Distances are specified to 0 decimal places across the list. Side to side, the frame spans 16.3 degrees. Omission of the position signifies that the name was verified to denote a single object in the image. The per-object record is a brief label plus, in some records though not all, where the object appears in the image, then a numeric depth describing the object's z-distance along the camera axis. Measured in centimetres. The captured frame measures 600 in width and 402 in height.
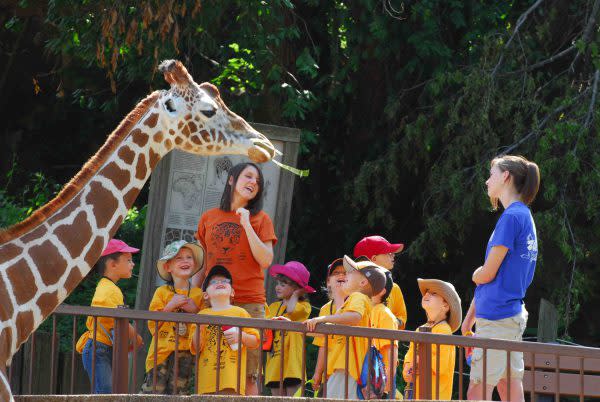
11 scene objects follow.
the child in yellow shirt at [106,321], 1461
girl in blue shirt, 1278
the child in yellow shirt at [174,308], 1427
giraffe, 1140
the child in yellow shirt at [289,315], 1532
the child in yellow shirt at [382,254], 1580
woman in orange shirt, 1444
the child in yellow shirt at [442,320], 1418
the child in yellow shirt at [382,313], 1441
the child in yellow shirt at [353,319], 1362
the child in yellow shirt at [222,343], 1379
